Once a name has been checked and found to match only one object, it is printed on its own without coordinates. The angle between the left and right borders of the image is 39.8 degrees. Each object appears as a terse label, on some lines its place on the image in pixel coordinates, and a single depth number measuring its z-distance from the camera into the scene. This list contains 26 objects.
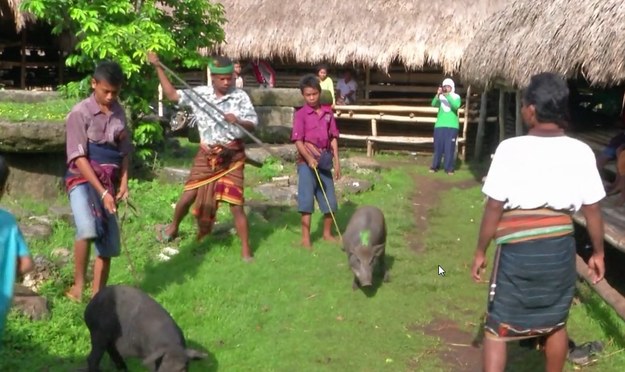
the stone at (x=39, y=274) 6.54
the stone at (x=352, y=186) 11.38
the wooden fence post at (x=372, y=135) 17.02
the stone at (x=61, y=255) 7.12
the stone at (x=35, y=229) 7.73
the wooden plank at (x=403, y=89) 18.19
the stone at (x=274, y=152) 12.55
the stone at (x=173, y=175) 10.78
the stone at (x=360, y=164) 13.36
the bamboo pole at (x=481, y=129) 16.39
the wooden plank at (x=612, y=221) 6.95
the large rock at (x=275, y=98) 14.05
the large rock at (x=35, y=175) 9.10
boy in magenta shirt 8.13
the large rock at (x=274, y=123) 13.68
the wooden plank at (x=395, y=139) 16.69
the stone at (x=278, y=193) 10.48
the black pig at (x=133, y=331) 4.90
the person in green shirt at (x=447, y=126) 14.82
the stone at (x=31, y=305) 5.83
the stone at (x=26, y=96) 11.38
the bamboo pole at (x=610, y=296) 5.96
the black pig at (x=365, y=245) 7.13
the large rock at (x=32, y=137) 8.64
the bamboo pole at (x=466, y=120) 16.52
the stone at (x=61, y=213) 8.41
